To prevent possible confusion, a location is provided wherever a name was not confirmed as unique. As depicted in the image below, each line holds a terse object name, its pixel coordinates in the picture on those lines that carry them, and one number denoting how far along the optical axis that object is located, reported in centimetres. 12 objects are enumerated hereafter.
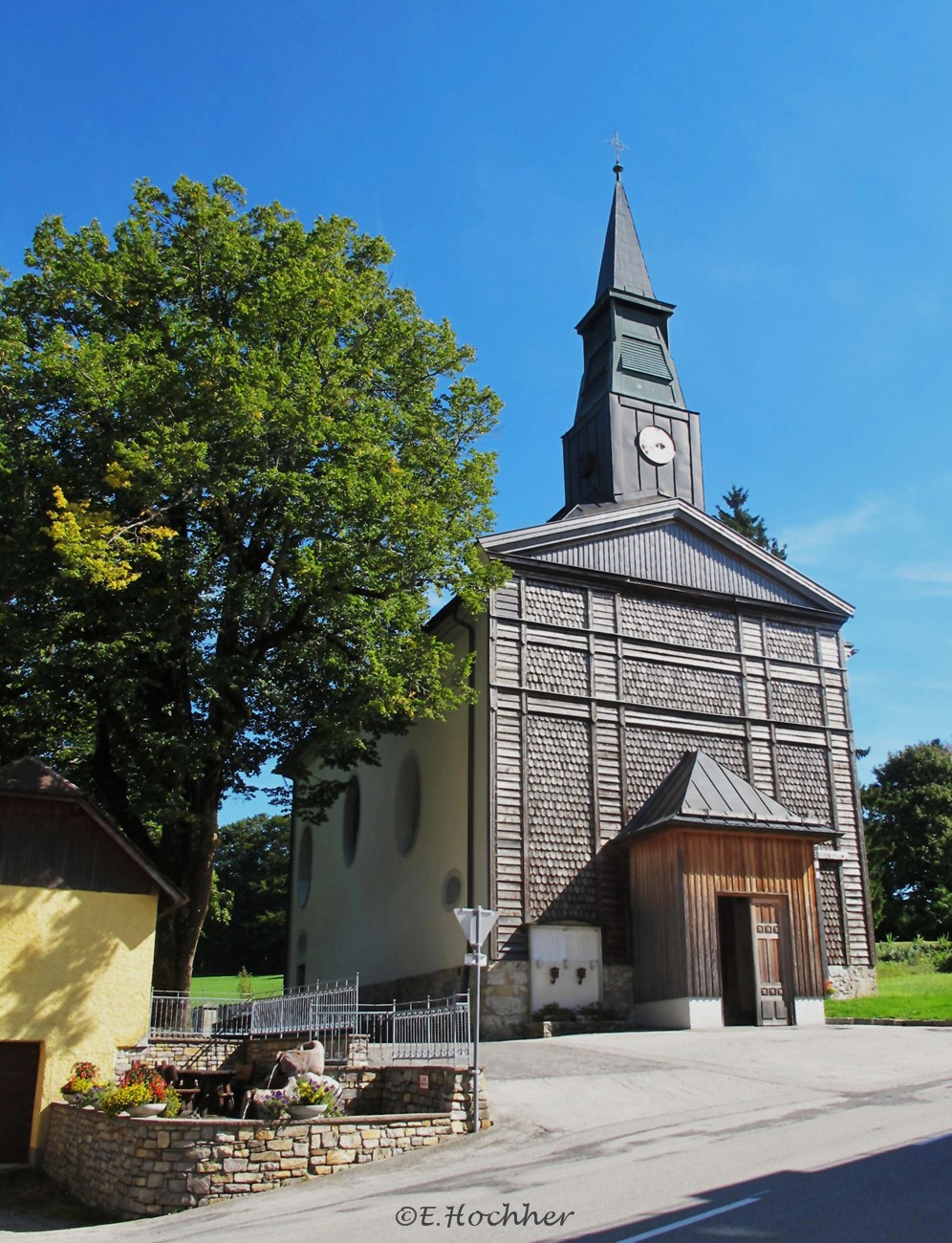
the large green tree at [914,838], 4512
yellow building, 1620
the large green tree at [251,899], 5788
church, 2233
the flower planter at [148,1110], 1329
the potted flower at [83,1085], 1518
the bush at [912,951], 3212
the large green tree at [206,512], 1906
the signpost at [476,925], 1345
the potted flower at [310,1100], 1269
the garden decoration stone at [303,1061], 1384
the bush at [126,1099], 1345
